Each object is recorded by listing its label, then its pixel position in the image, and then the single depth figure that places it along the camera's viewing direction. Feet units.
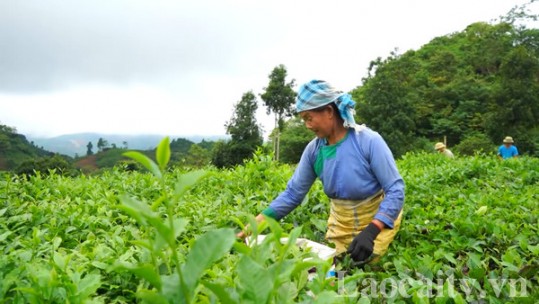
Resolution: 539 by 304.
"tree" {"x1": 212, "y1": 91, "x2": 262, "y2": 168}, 127.54
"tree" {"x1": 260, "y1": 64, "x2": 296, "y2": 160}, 119.44
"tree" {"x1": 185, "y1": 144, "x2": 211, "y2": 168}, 158.75
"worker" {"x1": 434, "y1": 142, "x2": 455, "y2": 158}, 34.76
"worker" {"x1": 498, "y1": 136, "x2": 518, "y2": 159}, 34.06
